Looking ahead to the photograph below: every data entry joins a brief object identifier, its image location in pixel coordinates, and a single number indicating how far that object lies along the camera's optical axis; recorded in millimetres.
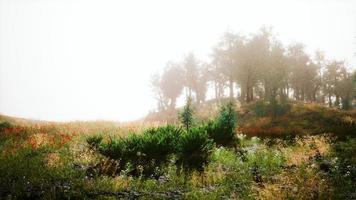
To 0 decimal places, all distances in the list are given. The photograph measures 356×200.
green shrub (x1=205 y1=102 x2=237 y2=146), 16375
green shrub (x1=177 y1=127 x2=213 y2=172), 12008
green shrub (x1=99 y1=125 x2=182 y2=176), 11859
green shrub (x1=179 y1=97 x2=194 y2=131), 17670
